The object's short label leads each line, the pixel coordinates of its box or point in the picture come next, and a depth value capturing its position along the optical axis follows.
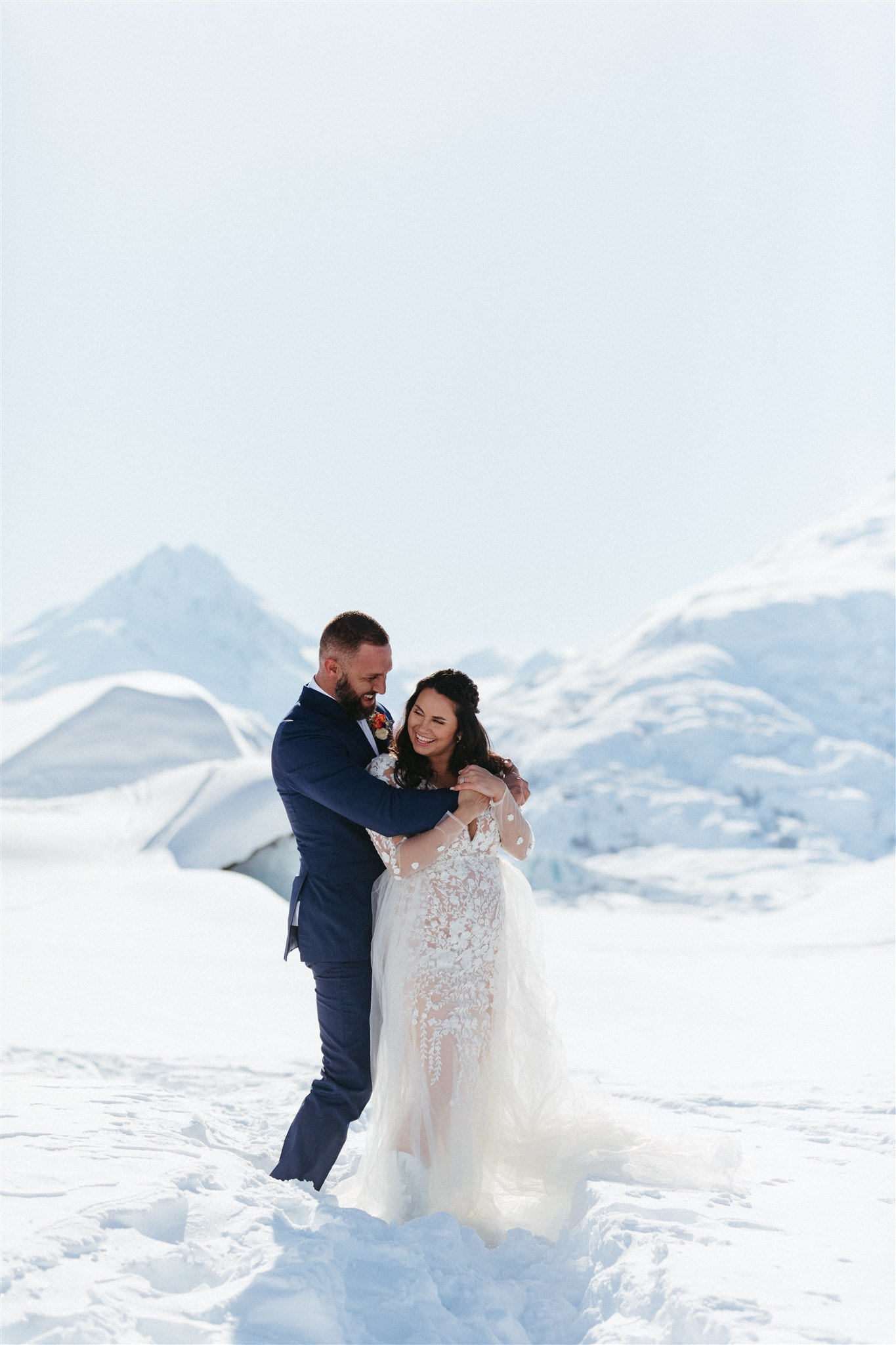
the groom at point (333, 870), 3.39
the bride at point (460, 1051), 3.31
